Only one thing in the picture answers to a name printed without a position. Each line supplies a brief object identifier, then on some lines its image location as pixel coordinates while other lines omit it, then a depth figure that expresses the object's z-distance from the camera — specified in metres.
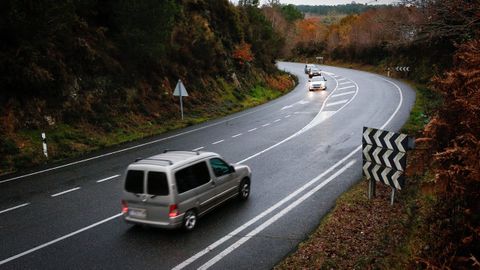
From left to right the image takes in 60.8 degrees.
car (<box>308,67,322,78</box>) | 52.69
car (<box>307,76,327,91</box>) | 40.56
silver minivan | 9.04
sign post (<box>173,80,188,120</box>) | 23.48
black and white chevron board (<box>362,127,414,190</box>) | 10.02
